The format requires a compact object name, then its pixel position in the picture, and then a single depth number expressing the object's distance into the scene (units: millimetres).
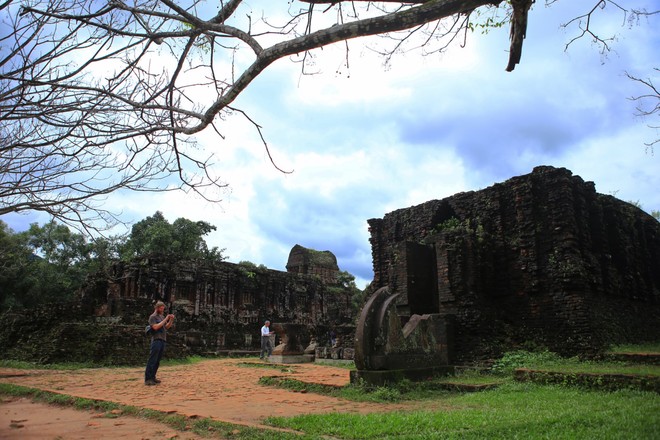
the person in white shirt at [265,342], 16219
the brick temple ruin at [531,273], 11656
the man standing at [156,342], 8421
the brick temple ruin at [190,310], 13258
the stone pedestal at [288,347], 14648
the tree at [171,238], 34125
